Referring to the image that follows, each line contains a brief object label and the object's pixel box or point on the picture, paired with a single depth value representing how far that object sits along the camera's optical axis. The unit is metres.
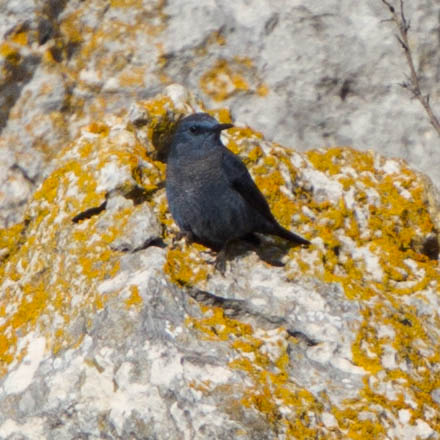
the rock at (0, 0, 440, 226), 14.78
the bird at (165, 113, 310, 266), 12.32
